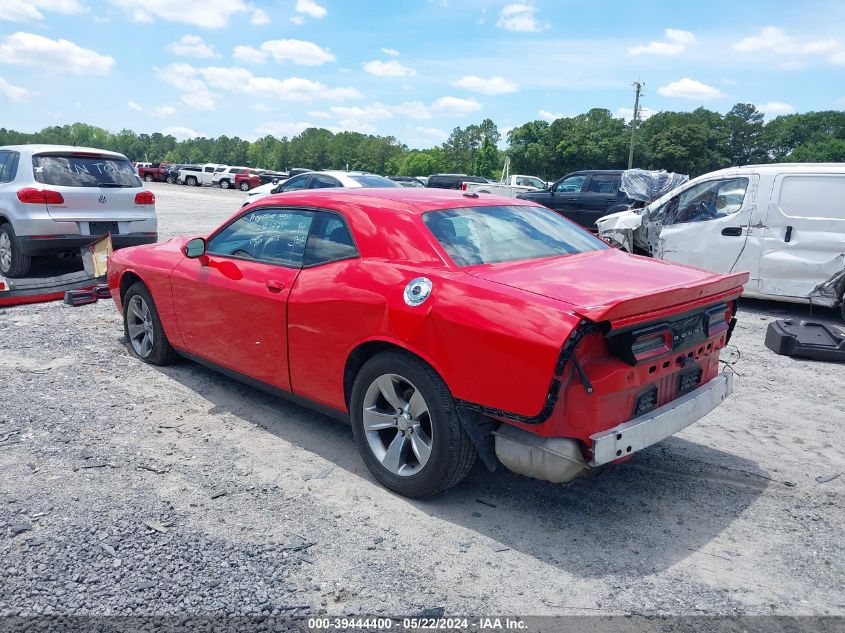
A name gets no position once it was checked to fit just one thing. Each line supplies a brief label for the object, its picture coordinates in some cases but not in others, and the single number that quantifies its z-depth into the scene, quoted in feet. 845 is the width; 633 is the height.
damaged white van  25.23
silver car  27.86
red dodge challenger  9.98
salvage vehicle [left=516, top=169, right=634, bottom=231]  49.24
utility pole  200.30
